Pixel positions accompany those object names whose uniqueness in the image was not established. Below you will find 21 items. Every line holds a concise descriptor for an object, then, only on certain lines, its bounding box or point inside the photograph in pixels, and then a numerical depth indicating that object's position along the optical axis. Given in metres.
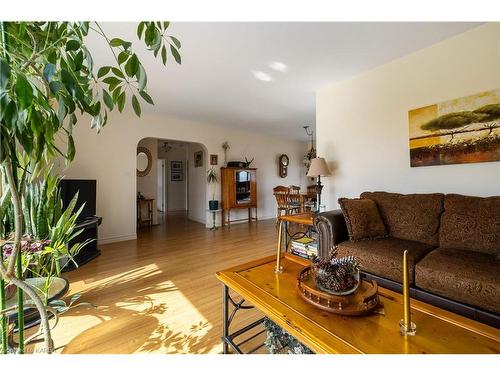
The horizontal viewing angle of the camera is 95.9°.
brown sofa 1.31
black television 2.88
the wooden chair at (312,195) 4.40
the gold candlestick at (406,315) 0.79
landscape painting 1.90
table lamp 2.89
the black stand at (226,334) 1.27
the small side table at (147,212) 5.05
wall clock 6.31
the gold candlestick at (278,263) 1.31
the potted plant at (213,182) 4.84
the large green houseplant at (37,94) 0.48
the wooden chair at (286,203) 4.45
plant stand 4.79
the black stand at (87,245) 2.76
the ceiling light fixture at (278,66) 2.48
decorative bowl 0.95
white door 7.24
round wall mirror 5.02
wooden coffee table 0.74
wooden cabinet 5.07
